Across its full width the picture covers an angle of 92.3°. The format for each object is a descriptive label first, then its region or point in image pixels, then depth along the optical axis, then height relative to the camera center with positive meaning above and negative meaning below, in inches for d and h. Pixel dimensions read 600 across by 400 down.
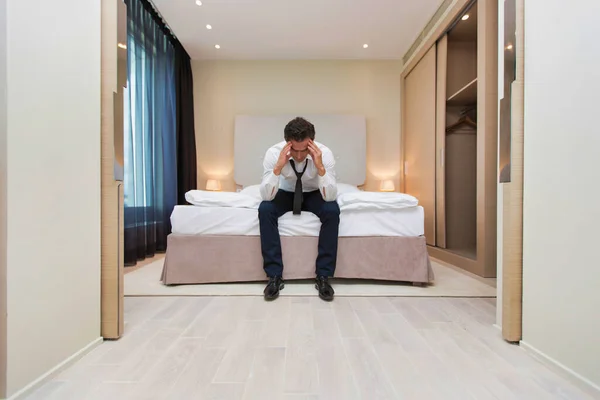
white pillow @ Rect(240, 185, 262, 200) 114.7 +4.4
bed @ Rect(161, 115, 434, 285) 73.9 -10.5
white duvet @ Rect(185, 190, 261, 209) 76.3 +0.1
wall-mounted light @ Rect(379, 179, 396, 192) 147.1 +7.8
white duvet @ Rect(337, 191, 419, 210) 75.9 -0.3
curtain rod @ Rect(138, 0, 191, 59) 110.0 +75.0
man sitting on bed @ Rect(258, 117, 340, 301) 68.8 +1.5
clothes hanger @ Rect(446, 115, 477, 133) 111.4 +30.6
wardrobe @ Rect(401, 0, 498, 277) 85.9 +26.1
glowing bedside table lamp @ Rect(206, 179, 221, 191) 147.9 +8.4
